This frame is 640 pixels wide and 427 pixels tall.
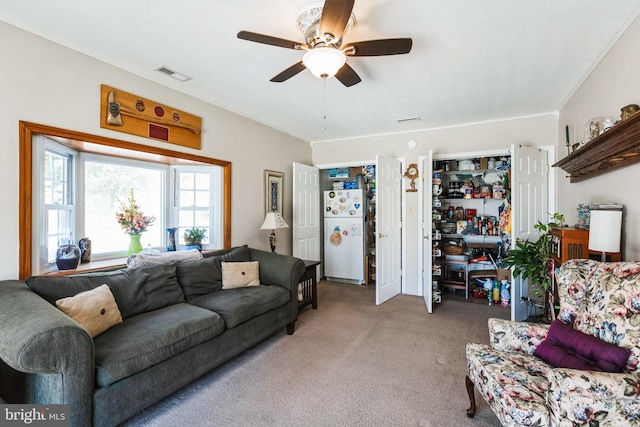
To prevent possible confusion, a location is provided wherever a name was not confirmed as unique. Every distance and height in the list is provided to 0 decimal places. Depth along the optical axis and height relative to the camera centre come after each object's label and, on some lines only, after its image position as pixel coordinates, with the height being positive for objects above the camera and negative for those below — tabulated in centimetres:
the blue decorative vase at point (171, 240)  334 -30
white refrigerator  508 -38
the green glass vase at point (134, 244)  301 -32
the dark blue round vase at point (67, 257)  237 -35
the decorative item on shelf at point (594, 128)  228 +66
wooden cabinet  228 -24
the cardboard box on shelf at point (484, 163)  436 +73
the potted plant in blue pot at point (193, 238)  350 -29
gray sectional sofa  144 -77
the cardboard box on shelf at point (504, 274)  415 -84
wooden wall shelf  164 +42
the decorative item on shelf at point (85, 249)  267 -33
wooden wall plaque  252 +87
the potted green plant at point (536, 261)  280 -47
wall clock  447 +58
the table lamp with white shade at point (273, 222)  386 -12
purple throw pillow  138 -69
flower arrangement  298 -5
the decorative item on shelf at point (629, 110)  176 +61
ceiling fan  169 +100
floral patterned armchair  118 -72
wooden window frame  206 +56
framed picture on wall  417 +32
